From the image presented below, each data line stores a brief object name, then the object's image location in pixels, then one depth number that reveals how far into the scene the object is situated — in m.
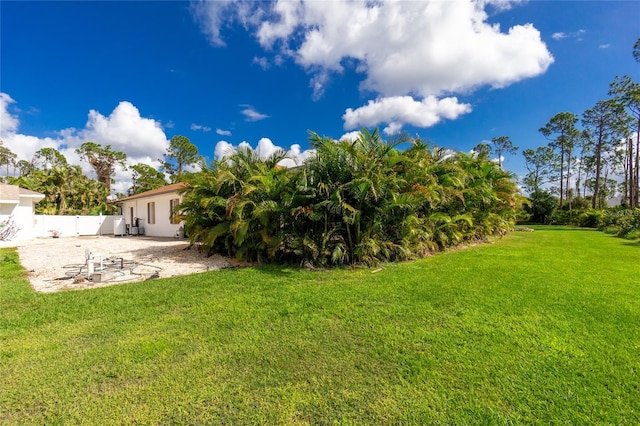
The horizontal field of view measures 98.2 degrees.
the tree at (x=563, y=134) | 29.96
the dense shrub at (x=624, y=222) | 12.88
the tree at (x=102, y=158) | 30.89
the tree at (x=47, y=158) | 32.88
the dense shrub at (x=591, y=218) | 19.70
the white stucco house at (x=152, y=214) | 14.83
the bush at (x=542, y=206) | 25.11
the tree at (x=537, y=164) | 34.41
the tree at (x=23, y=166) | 34.03
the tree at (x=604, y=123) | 25.06
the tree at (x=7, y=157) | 32.33
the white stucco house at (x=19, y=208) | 13.94
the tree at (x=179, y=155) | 31.81
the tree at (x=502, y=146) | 36.78
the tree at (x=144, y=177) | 32.69
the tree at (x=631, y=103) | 21.38
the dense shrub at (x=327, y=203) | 6.47
